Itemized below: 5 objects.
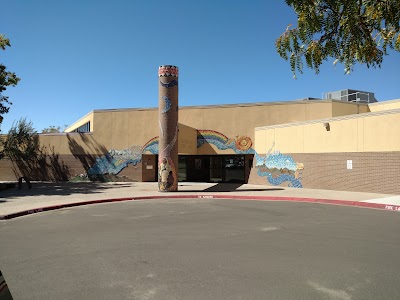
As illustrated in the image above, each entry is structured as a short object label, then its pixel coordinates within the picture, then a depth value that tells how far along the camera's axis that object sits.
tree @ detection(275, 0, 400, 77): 4.46
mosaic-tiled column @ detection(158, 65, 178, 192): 20.78
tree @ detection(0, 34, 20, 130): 24.36
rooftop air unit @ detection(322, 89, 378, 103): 34.91
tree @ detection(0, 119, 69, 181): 29.44
